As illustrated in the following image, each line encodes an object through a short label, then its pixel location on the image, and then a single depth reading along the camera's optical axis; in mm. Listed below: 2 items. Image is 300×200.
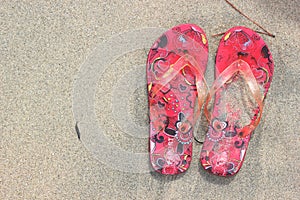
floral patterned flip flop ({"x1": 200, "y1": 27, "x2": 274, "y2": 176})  1221
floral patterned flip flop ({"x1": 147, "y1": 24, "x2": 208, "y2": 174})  1222
